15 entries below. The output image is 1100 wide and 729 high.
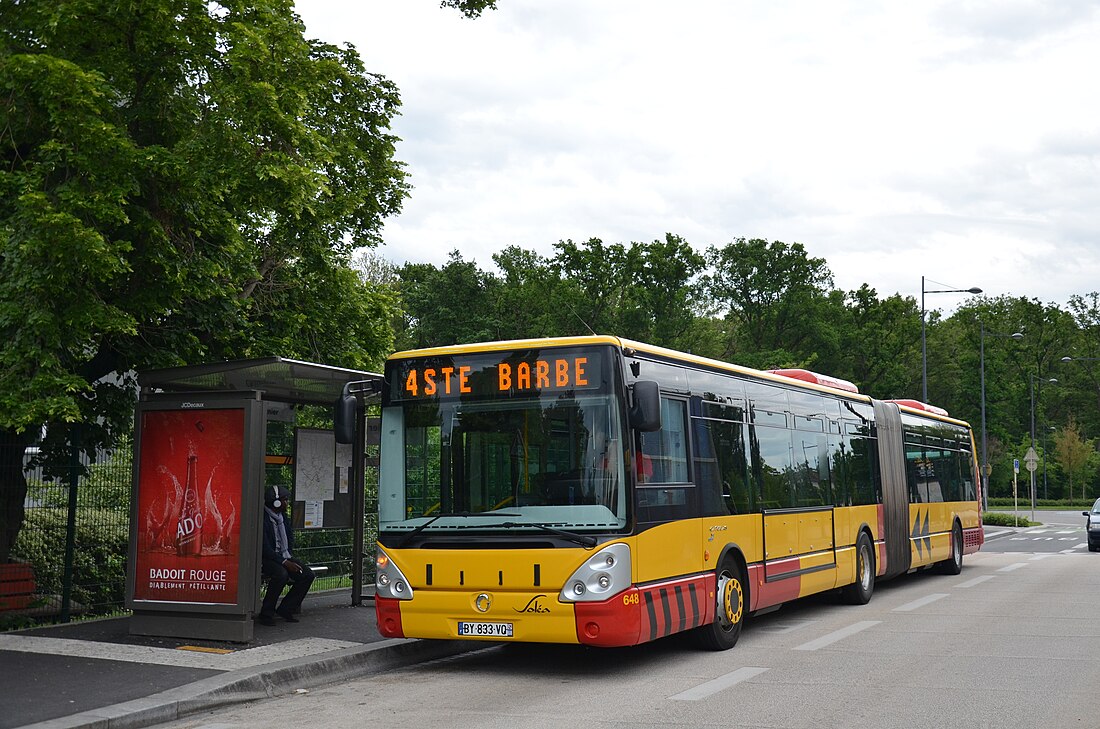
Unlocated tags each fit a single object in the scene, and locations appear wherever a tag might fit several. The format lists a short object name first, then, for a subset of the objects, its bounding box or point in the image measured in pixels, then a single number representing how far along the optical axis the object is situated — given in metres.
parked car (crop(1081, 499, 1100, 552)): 32.34
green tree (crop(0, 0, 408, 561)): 11.05
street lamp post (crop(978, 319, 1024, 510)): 54.12
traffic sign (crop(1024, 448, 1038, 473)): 48.97
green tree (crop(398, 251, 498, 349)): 64.31
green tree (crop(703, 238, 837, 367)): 65.75
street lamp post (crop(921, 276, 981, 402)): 39.06
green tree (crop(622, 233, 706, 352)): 59.97
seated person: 12.59
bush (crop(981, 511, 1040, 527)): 48.84
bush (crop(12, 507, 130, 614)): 13.25
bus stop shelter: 11.37
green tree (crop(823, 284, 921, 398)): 65.00
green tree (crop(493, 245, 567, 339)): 59.81
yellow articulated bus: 9.89
